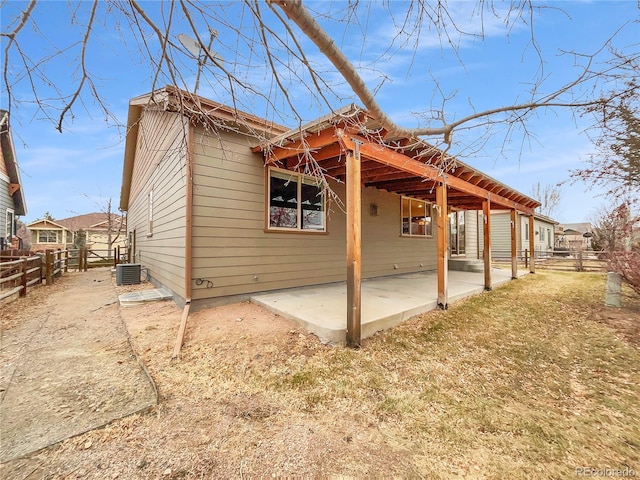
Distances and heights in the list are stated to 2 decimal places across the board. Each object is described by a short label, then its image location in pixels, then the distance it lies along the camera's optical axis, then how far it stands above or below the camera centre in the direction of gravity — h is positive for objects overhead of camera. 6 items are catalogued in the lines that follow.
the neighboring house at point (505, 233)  17.83 +0.46
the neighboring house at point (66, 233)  22.08 +0.86
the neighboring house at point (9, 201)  10.71 +1.83
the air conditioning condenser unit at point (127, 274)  7.61 -0.88
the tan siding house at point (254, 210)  4.56 +0.65
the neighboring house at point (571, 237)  25.81 +0.32
